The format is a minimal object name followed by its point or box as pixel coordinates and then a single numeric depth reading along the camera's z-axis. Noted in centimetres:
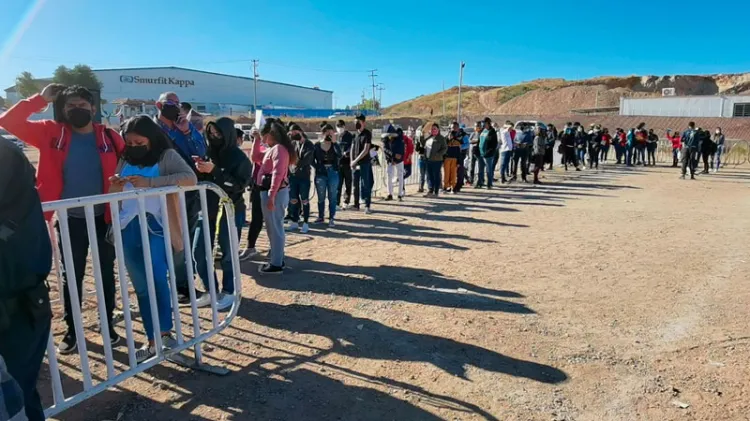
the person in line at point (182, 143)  433
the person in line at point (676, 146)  2074
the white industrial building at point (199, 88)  8094
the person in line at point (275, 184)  523
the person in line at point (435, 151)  1117
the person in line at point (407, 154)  1129
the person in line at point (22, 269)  180
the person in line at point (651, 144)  2083
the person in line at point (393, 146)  1052
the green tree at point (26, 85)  6201
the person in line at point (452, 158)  1191
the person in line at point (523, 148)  1391
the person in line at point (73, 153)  331
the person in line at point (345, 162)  939
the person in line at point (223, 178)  468
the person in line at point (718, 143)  1806
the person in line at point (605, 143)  2030
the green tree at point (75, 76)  6041
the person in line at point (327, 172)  819
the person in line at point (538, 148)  1348
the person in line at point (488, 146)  1251
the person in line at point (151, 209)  323
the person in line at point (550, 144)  1758
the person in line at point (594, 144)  1934
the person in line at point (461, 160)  1236
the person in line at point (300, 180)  752
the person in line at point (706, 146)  1676
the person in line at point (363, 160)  924
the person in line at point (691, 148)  1484
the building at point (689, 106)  4344
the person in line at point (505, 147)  1362
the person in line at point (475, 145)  1318
